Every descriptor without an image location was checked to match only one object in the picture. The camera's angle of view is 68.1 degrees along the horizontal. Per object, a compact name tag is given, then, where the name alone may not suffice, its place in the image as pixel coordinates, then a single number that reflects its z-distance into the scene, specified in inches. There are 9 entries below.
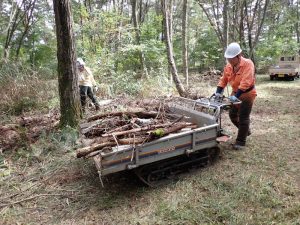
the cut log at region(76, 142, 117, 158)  125.0
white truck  489.6
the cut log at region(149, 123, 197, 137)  132.7
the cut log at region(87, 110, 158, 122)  170.2
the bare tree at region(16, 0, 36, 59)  536.0
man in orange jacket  164.8
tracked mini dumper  123.7
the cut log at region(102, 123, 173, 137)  137.2
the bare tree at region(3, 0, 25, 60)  498.4
